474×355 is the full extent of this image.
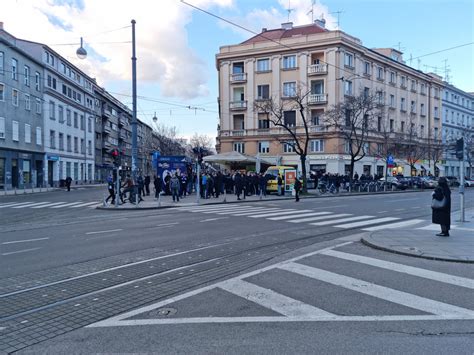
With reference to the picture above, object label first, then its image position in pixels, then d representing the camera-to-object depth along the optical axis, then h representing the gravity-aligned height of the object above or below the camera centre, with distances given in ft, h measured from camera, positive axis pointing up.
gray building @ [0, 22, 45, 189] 134.10 +19.87
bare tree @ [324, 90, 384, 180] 130.82 +20.25
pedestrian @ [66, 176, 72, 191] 136.46 -2.48
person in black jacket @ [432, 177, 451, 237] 34.99 -3.20
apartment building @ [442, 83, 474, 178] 247.48 +35.21
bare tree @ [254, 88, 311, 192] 167.50 +22.89
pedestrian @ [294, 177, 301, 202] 83.77 -2.76
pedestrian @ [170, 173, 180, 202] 81.71 -2.18
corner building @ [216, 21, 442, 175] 164.25 +37.37
